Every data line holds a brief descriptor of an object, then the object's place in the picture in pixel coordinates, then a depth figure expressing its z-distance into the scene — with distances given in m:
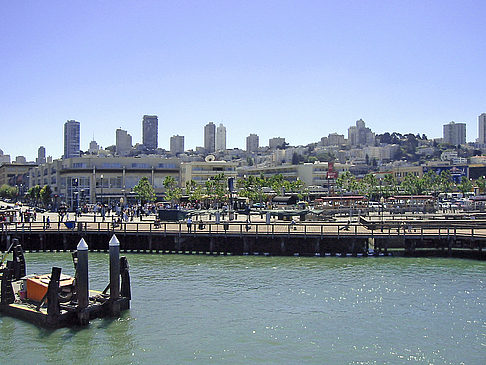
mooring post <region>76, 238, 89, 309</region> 25.86
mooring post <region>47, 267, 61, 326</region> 25.38
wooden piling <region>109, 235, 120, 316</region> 27.58
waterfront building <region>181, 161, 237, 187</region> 137.88
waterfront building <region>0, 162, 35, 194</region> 182.88
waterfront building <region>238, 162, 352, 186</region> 150.75
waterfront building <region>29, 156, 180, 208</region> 119.31
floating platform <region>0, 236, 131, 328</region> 25.77
